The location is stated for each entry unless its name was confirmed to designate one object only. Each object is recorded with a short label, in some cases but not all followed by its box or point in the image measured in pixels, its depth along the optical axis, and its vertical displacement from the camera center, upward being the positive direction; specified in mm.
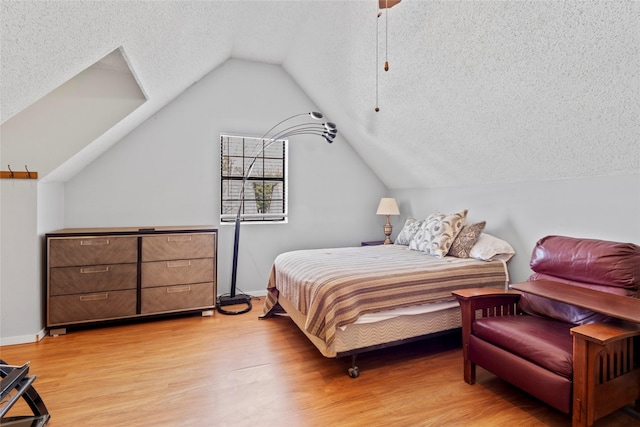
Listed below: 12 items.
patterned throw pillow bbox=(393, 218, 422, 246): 3773 -230
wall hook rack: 2619 +272
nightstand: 4500 -446
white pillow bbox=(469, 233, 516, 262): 2934 -341
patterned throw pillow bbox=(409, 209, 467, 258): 3141 -210
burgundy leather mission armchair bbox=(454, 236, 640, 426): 1586 -706
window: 4121 +418
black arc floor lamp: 3584 +921
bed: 2197 -628
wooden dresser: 2877 -631
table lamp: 4375 +43
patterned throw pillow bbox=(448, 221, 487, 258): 3066 -261
